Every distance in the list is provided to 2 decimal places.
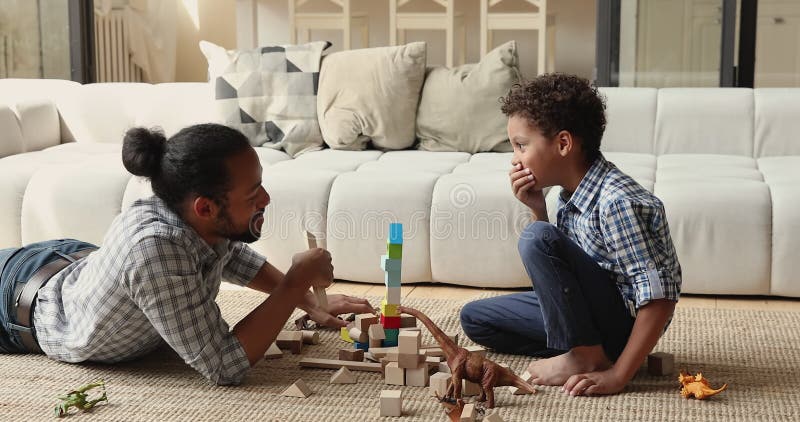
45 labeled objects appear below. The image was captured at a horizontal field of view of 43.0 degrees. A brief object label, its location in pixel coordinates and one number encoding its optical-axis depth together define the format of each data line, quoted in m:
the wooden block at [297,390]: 1.99
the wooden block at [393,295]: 2.14
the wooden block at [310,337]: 2.36
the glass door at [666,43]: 4.12
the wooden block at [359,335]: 2.24
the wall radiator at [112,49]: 5.82
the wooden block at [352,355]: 2.19
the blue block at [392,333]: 2.19
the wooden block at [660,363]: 2.09
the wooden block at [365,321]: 2.22
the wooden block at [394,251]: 2.12
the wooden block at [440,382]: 1.97
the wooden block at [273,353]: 2.25
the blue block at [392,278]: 2.11
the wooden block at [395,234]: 2.11
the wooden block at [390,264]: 2.12
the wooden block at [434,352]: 2.17
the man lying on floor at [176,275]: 1.93
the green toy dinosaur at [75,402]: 1.91
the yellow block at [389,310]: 2.17
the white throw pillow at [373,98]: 3.59
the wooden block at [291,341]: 2.30
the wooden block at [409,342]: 2.01
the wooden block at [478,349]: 2.18
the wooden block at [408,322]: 2.29
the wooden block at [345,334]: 2.36
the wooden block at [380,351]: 2.15
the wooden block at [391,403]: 1.87
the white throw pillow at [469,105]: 3.53
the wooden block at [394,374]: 2.06
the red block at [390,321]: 2.18
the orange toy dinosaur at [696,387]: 1.94
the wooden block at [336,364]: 2.14
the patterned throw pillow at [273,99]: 3.64
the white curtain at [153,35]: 6.10
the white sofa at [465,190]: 2.82
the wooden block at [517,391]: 1.98
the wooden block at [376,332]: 2.18
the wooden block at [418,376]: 2.05
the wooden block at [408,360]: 2.03
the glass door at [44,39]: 4.62
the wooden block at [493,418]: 1.77
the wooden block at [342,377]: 2.08
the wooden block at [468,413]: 1.79
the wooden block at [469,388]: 1.96
